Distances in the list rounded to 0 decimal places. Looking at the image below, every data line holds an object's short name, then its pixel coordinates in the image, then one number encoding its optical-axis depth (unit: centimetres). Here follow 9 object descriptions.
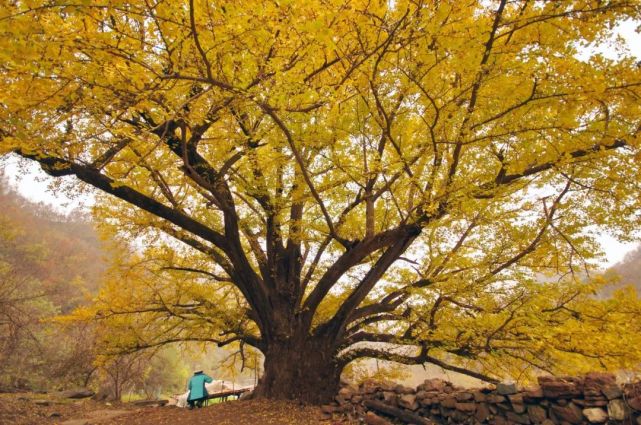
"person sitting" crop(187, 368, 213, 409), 850
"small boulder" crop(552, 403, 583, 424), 470
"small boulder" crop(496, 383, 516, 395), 537
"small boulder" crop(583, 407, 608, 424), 450
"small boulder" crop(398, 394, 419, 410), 626
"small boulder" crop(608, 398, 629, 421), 436
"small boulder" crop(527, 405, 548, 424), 503
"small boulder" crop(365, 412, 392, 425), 542
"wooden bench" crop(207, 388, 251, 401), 982
